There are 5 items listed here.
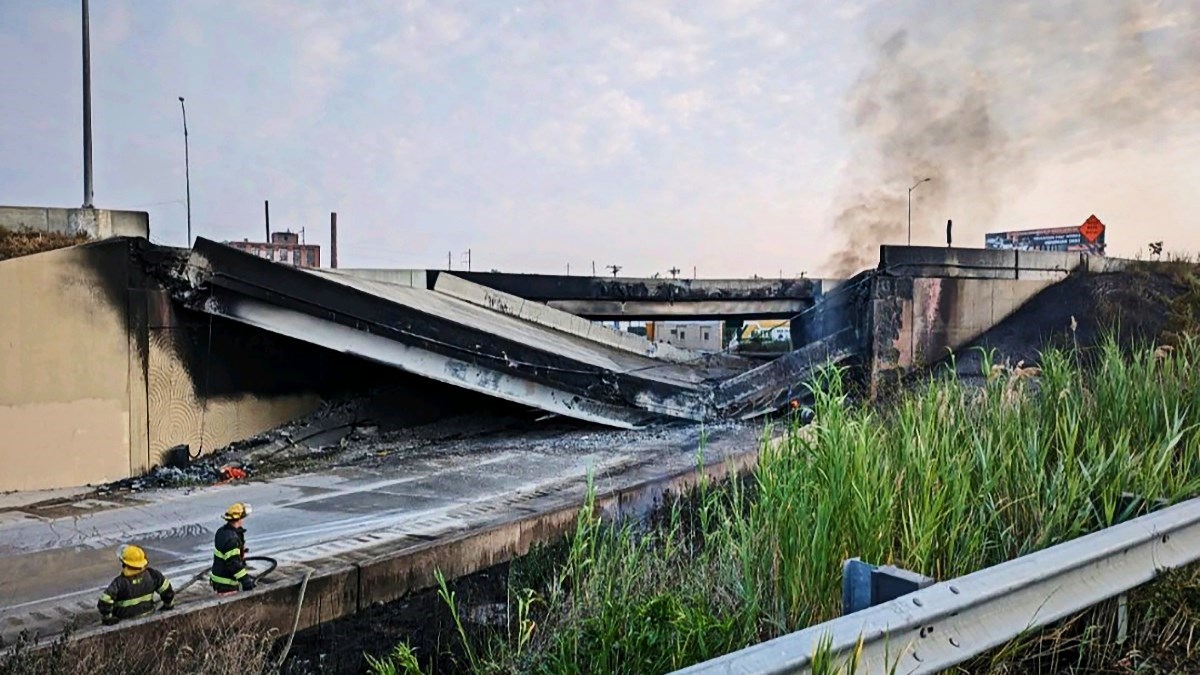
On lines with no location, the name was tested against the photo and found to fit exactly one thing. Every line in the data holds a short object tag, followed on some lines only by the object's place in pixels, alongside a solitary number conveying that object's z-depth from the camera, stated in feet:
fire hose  16.62
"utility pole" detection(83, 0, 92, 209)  50.03
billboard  154.71
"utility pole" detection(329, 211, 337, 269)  123.03
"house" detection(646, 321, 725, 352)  148.25
